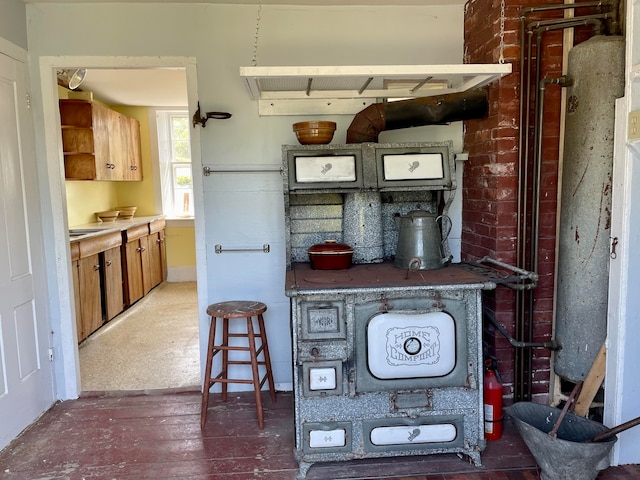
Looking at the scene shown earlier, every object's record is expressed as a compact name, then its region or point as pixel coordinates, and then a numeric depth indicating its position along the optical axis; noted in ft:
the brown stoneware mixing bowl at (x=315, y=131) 8.18
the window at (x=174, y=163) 20.71
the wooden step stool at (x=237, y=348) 8.51
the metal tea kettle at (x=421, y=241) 7.88
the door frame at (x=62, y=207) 9.04
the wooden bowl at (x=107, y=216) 17.48
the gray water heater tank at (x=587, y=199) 7.28
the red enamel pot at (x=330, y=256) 8.02
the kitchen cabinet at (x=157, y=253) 18.95
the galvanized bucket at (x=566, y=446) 6.28
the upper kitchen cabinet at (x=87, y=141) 15.14
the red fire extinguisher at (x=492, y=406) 7.78
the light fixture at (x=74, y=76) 11.94
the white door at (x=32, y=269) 8.40
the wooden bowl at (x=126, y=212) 18.55
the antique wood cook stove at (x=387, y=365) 6.98
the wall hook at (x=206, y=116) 8.97
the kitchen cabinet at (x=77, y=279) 12.36
